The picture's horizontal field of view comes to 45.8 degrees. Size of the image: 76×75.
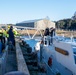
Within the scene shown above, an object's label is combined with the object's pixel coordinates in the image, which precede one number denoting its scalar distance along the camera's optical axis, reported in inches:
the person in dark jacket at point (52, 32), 211.6
